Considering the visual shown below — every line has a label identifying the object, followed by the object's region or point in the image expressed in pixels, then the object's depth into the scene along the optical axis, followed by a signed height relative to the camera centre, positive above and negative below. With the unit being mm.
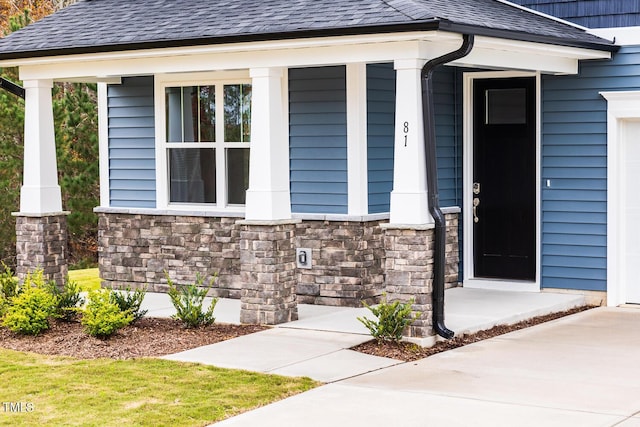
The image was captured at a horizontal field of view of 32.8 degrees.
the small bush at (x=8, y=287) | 11785 -1290
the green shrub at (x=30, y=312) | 10660 -1410
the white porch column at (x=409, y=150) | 9805 +144
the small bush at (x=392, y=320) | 9766 -1384
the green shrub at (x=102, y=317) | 10188 -1401
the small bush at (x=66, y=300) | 11305 -1380
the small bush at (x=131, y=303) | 10891 -1357
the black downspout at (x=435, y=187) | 9836 -193
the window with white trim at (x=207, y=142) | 12820 +311
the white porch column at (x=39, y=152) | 12375 +192
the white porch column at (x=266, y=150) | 10797 +170
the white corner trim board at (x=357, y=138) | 11742 +307
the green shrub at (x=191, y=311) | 10758 -1421
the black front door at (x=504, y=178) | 12930 -154
